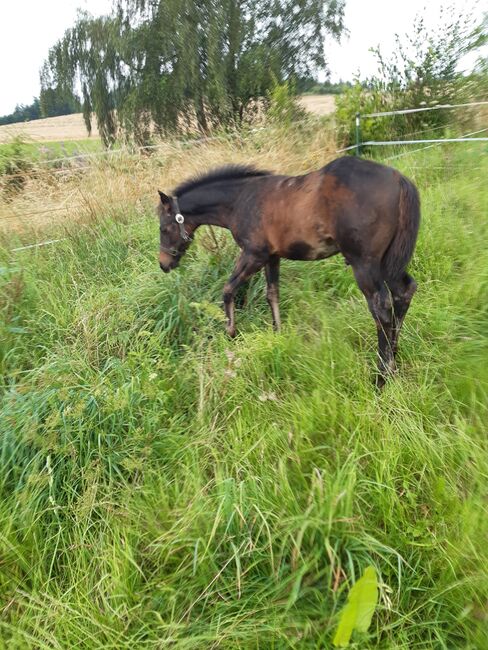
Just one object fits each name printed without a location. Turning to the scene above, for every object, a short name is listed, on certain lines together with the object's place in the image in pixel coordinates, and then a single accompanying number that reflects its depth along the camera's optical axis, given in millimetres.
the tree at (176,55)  11703
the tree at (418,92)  8148
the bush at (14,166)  5734
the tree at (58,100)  11931
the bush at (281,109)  7238
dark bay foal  2941
